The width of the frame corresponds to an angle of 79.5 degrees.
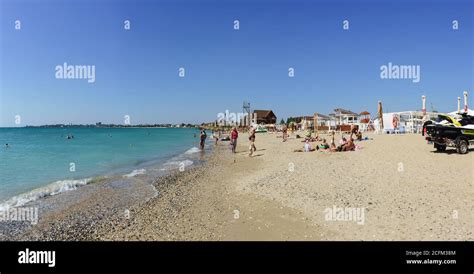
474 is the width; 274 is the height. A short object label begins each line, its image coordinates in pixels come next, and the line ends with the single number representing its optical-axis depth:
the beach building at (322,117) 47.75
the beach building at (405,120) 37.47
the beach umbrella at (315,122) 46.69
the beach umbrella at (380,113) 38.06
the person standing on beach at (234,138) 28.09
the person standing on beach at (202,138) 36.09
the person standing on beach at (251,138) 24.20
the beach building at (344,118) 45.13
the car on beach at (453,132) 15.98
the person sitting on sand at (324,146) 22.64
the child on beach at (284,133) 38.51
